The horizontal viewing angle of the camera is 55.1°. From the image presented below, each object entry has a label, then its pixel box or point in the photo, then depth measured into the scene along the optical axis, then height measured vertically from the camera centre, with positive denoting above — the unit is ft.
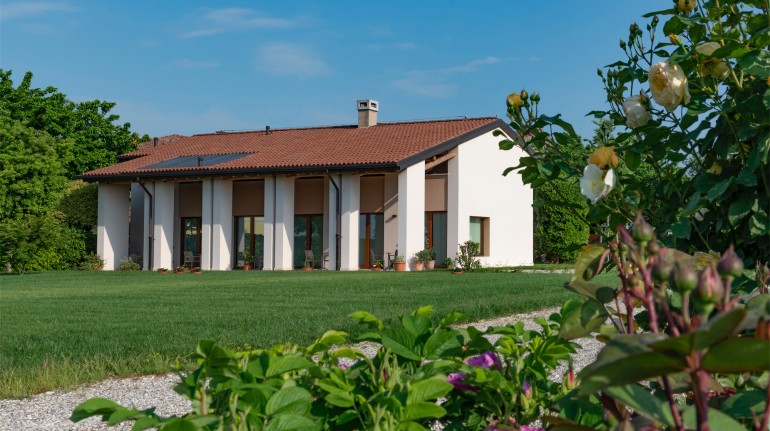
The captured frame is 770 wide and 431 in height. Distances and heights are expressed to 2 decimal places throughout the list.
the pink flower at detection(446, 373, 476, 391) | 5.44 -1.02
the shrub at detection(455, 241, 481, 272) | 70.54 -1.37
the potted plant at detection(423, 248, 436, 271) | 73.72 -1.54
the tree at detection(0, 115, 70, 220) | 87.20 +8.09
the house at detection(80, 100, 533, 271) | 74.90 +4.86
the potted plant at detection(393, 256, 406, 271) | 71.92 -1.99
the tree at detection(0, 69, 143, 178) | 116.06 +19.57
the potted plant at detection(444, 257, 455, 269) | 74.38 -2.04
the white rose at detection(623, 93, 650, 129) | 7.00 +1.27
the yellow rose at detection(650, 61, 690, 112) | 5.93 +1.28
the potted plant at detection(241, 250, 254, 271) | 81.62 -1.95
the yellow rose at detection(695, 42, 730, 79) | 6.25 +1.54
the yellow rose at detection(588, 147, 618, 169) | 5.60 +0.65
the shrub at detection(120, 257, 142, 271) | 82.69 -2.60
